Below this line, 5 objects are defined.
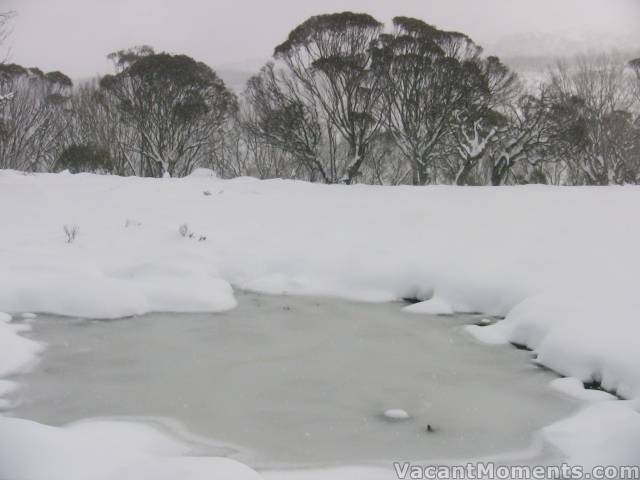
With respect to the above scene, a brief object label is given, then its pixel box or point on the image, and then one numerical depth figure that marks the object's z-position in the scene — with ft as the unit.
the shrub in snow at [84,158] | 78.69
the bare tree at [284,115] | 70.03
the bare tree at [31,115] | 77.46
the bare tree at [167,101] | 72.84
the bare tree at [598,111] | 72.28
